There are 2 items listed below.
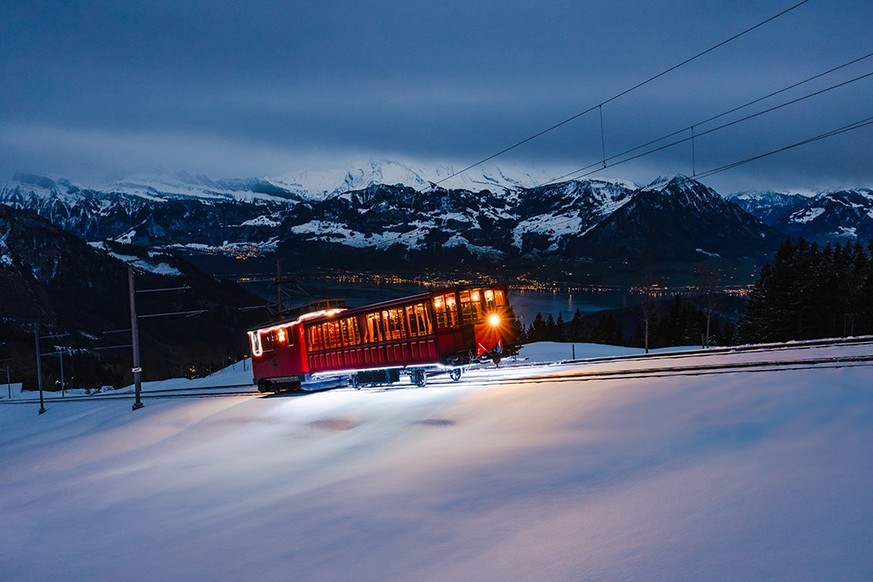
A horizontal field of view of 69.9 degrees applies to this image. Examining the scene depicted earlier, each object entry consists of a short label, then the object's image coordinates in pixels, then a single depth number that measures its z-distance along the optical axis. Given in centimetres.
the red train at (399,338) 2195
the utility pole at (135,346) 2698
